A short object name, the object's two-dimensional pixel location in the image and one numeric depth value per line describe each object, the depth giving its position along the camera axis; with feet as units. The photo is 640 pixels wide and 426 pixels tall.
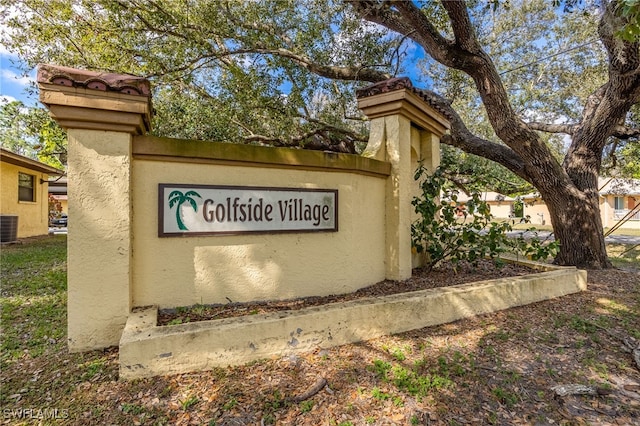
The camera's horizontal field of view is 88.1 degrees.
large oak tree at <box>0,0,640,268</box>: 20.76
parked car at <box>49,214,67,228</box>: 79.17
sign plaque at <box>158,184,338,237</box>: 10.59
